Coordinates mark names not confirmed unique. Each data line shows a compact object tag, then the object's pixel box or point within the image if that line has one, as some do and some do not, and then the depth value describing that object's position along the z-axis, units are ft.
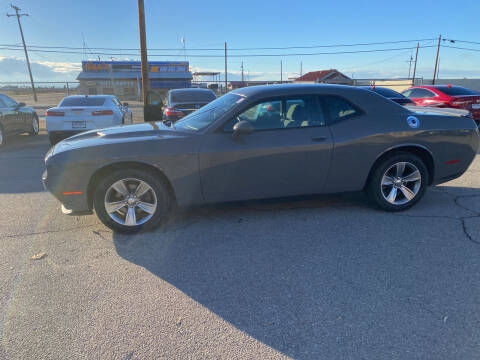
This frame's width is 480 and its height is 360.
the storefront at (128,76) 155.84
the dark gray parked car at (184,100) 31.14
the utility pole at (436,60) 141.43
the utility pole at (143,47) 46.78
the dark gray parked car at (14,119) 31.89
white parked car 28.91
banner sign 165.48
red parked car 36.17
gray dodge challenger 12.20
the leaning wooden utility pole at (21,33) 136.15
